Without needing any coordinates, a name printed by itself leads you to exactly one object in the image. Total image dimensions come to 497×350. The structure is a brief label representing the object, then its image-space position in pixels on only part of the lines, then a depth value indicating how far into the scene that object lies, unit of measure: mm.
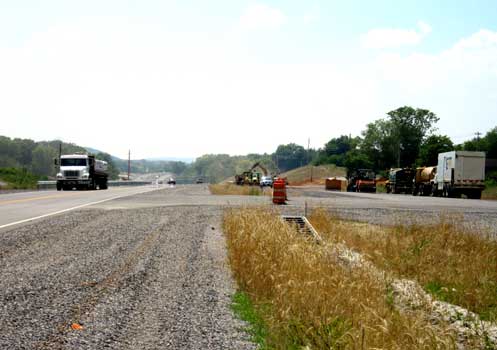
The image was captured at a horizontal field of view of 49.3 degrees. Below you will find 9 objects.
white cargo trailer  44625
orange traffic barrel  26719
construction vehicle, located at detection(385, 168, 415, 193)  61312
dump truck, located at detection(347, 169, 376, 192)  64250
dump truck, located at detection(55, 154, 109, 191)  48094
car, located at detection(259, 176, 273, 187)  80275
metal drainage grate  13027
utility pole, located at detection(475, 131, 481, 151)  124125
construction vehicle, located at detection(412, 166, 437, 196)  52081
